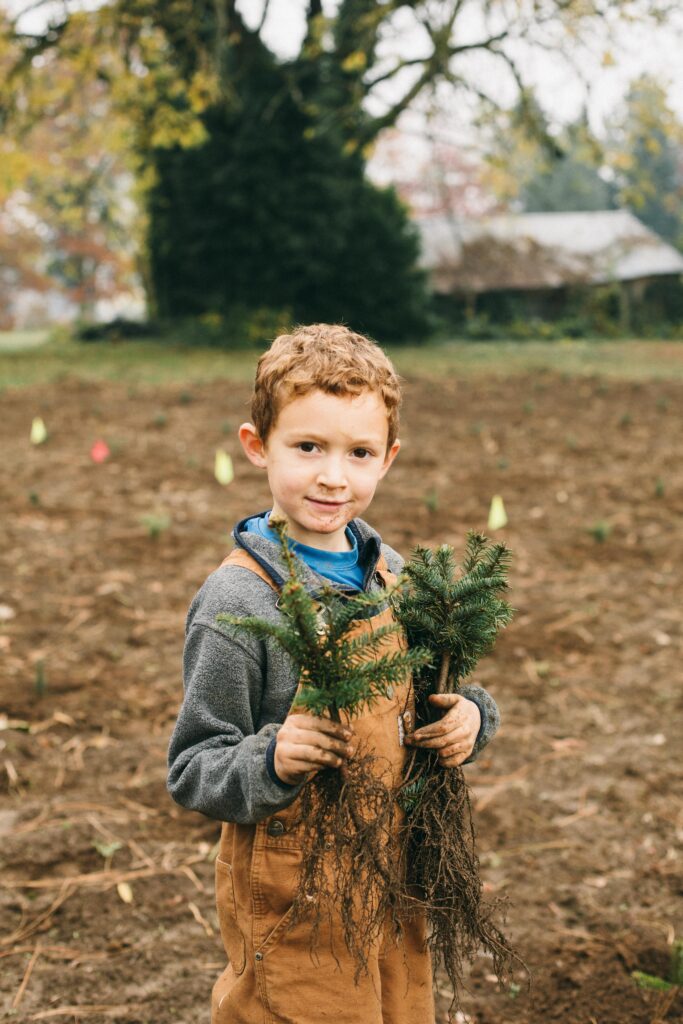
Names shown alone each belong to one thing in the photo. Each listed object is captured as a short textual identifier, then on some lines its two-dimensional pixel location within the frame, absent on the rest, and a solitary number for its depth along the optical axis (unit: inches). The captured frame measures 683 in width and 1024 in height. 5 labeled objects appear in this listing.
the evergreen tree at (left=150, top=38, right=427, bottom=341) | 692.7
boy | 66.9
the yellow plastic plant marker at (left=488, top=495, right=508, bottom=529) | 173.8
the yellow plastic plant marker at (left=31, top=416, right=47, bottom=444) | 321.5
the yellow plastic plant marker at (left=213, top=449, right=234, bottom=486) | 242.5
